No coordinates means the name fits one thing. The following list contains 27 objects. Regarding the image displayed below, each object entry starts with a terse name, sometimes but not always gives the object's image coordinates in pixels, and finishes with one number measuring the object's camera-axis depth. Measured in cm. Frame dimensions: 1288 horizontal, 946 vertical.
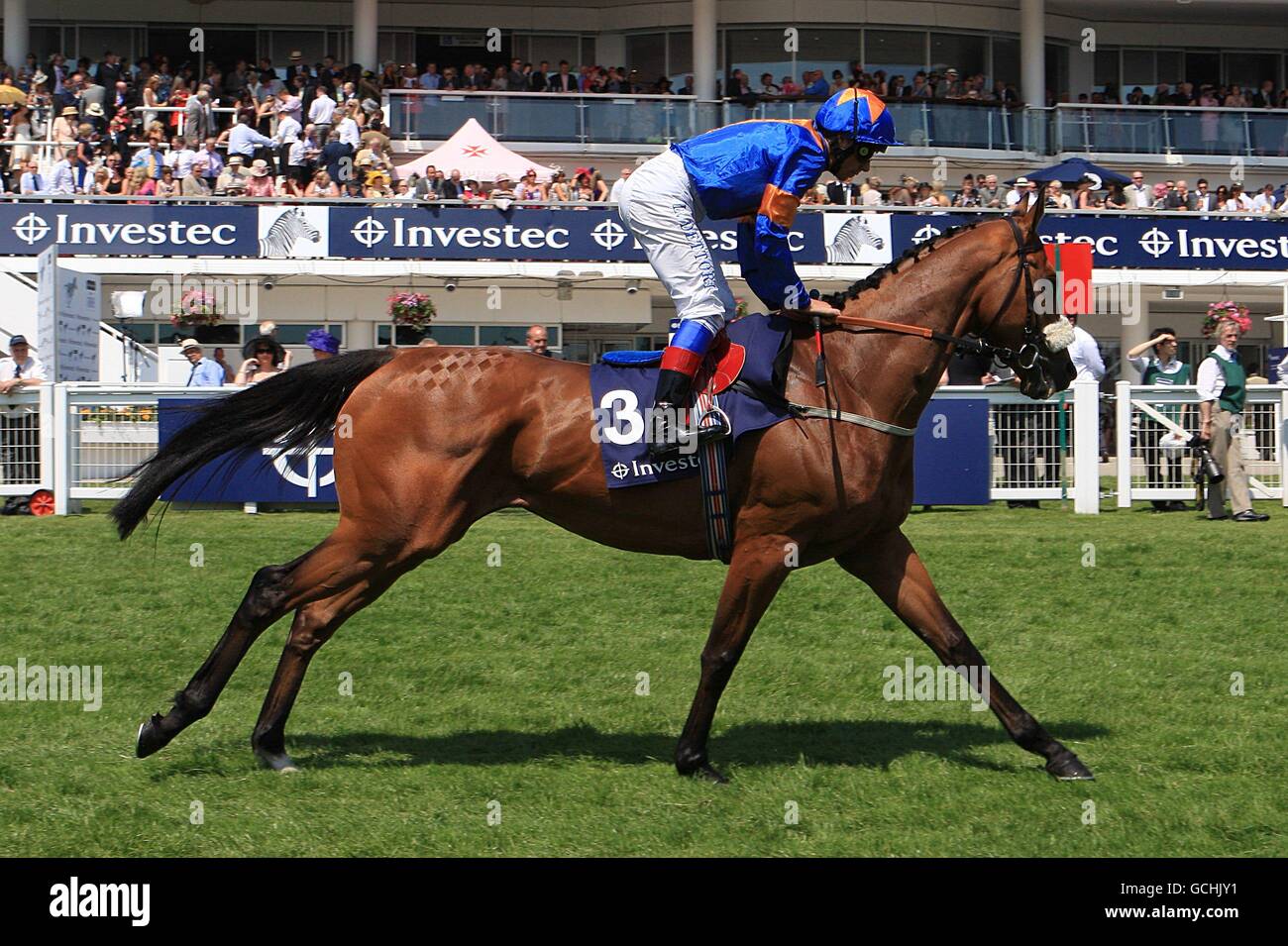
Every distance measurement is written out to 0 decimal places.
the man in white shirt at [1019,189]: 2150
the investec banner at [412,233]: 1998
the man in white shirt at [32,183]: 2036
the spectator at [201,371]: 1355
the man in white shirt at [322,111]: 2309
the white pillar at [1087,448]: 1302
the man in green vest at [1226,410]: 1260
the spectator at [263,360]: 1259
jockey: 531
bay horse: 537
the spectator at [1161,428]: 1350
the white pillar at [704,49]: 2767
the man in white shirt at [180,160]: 2121
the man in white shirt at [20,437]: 1288
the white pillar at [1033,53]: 2900
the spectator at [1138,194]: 2297
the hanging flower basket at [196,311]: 1866
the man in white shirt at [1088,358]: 1406
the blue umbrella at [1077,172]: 2267
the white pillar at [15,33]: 2711
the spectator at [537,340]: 1244
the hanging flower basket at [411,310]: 1614
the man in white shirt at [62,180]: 2038
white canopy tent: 2167
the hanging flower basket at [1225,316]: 1320
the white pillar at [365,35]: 2716
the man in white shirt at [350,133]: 2241
